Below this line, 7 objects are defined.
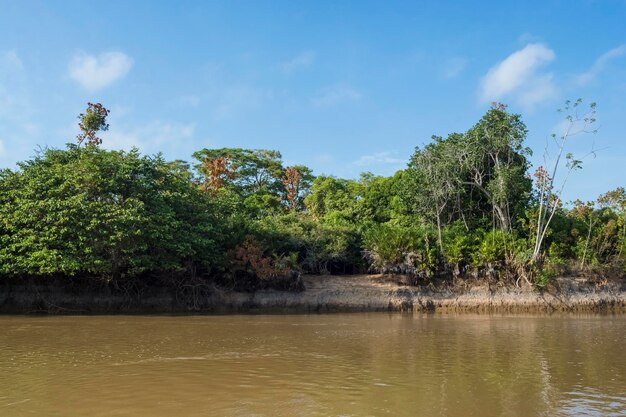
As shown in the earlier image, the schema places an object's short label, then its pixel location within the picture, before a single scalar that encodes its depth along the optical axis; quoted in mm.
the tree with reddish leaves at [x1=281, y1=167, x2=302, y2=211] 41594
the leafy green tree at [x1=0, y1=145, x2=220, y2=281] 17641
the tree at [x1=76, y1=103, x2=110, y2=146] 29078
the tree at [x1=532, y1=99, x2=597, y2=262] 22188
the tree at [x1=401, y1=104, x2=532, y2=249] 24266
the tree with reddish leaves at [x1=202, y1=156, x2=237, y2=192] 34625
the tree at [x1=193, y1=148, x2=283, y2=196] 44594
